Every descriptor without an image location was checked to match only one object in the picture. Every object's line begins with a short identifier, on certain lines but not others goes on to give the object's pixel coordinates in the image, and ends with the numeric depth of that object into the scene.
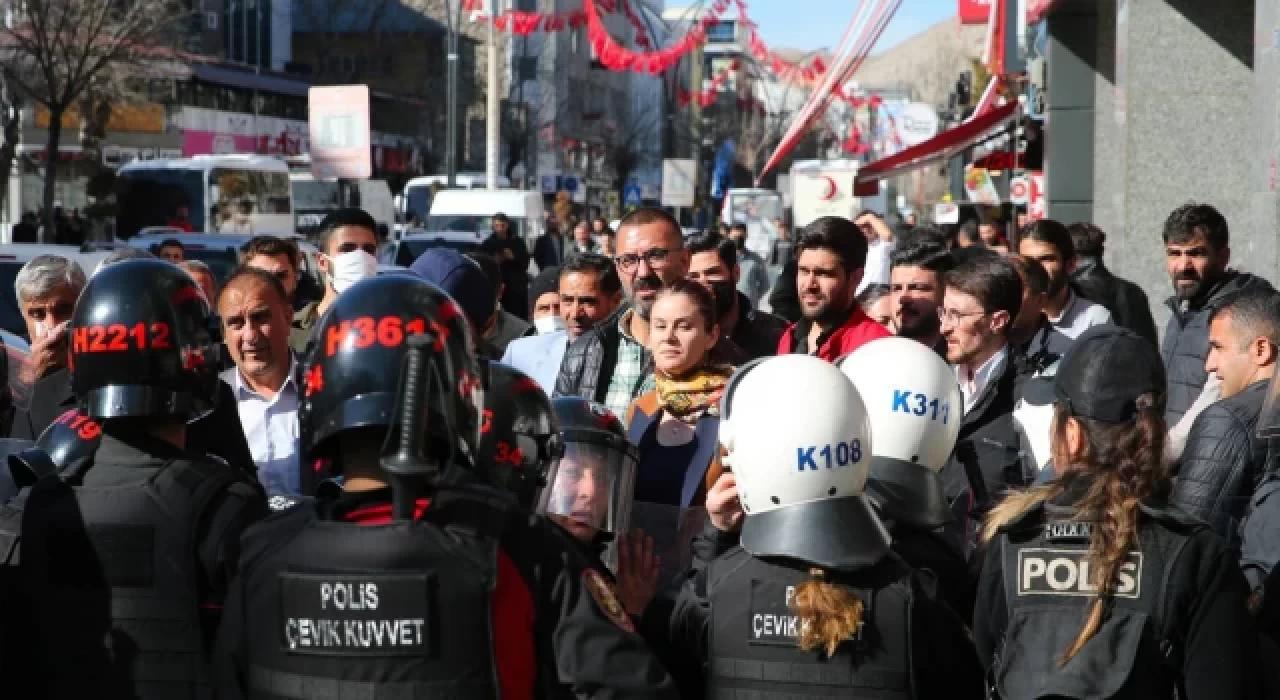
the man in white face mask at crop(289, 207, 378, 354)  8.07
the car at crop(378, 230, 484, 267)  21.69
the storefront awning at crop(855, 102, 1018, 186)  26.56
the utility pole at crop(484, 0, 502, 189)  39.00
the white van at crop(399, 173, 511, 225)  51.88
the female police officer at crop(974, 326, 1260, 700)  3.68
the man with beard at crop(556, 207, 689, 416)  6.87
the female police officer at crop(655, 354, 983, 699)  3.61
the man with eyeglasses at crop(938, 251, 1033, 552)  5.75
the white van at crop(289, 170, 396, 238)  45.84
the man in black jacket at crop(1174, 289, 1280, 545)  5.11
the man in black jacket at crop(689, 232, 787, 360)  7.69
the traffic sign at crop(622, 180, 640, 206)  57.58
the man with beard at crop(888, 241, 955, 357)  7.29
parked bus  37.16
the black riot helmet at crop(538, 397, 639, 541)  4.00
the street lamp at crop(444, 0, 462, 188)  36.41
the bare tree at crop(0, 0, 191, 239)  33.72
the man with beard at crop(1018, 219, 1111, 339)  8.75
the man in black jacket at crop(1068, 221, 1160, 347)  10.25
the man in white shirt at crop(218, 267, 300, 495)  6.13
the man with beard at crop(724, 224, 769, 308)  17.58
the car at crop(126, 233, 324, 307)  16.66
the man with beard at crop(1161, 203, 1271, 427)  8.58
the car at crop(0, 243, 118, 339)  12.48
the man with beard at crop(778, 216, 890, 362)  6.94
